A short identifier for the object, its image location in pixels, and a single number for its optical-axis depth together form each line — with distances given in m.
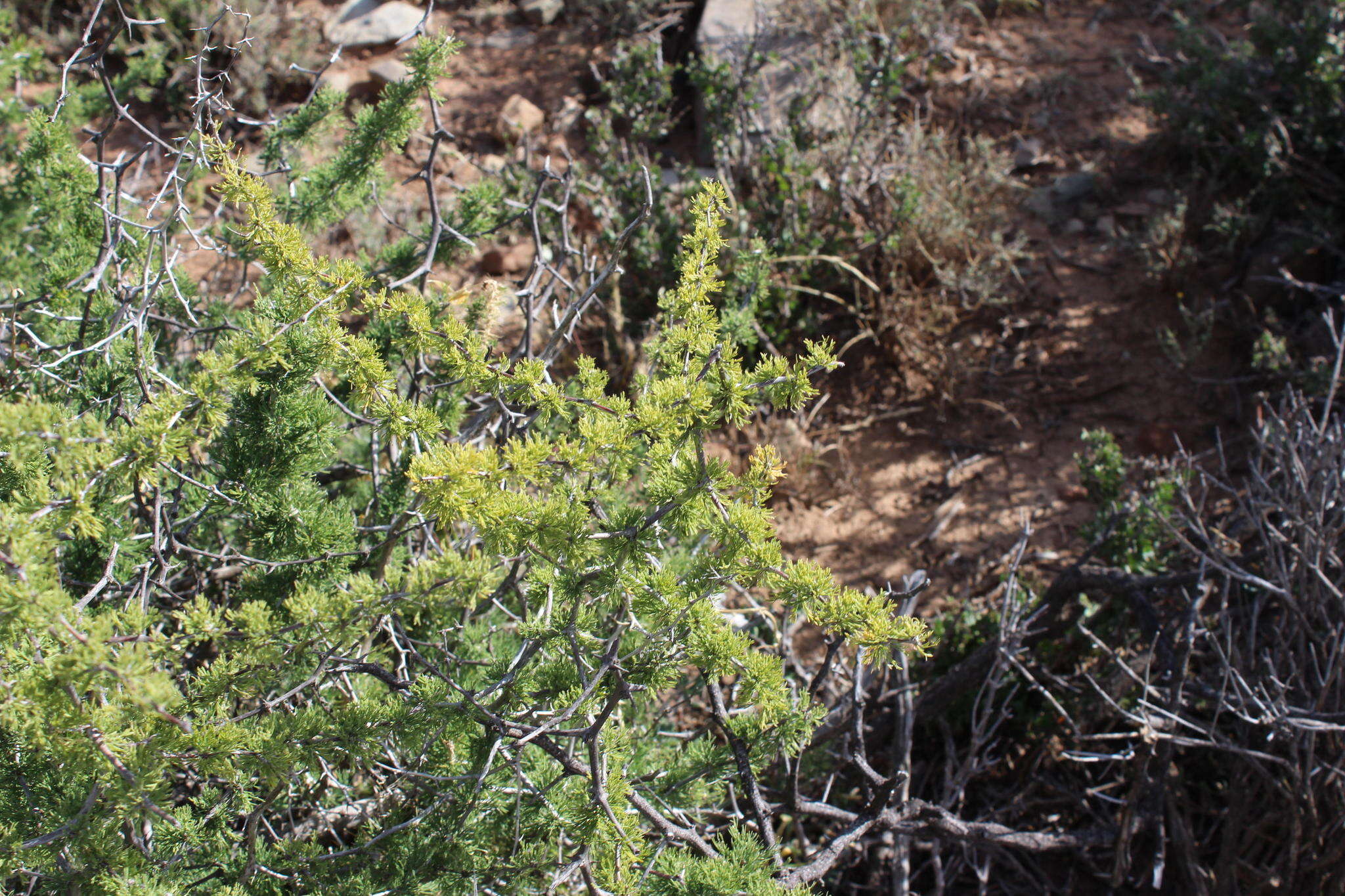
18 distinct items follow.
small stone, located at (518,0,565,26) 5.73
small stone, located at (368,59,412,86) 5.08
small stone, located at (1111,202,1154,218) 4.17
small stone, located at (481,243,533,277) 4.21
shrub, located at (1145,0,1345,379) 3.53
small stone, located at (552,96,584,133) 4.93
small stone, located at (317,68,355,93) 5.12
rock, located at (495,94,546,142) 4.85
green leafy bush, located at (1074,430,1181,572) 2.57
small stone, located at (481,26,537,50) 5.66
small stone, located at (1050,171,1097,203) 4.36
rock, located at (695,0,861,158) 4.07
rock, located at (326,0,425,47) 5.45
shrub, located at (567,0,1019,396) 3.65
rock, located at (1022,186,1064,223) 4.28
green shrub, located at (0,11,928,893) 1.28
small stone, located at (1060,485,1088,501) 3.28
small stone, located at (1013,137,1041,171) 4.48
